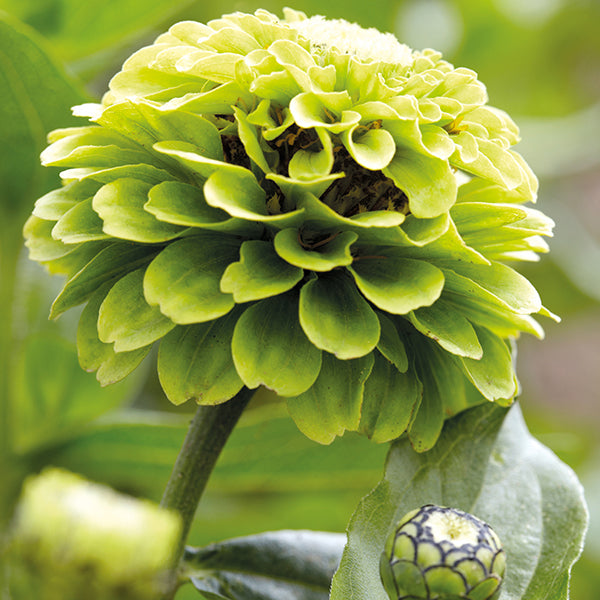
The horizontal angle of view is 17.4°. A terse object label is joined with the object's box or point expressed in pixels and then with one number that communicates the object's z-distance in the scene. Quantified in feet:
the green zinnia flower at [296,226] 0.95
